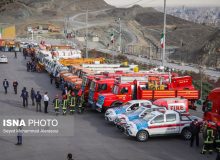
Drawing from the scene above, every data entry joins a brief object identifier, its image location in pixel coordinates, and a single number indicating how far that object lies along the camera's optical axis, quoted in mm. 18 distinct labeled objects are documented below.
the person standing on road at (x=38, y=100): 26184
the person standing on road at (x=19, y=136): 18219
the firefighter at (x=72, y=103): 25109
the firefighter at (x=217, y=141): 17359
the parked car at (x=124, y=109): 22750
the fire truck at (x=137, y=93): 25156
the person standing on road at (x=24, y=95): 27328
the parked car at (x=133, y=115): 20697
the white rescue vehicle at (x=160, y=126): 19352
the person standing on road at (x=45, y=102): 25509
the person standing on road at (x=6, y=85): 32625
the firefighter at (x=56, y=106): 24841
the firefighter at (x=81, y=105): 25681
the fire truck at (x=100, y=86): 26531
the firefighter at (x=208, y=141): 17016
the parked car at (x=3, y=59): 54106
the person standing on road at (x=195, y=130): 18516
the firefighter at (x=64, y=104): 24688
